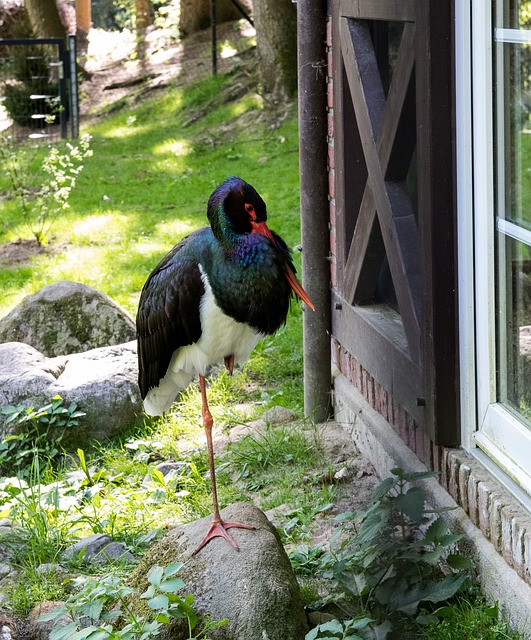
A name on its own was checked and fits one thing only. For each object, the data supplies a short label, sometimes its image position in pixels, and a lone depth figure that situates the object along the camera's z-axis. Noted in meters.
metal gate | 14.88
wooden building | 3.16
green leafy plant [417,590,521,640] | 3.11
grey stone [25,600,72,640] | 3.73
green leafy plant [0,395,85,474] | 5.54
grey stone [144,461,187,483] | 5.25
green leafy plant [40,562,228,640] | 3.13
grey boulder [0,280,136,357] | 6.57
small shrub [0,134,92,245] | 9.66
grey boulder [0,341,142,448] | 5.68
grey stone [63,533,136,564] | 4.30
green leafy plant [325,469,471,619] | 3.33
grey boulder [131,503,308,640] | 3.32
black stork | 3.73
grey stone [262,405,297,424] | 5.52
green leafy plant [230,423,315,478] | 5.04
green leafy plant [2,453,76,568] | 4.34
